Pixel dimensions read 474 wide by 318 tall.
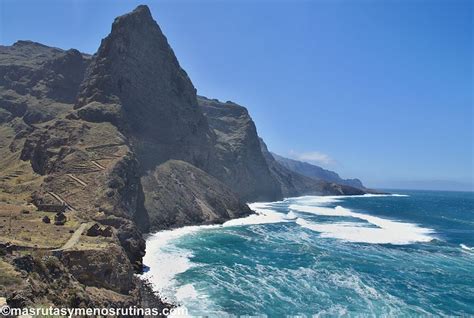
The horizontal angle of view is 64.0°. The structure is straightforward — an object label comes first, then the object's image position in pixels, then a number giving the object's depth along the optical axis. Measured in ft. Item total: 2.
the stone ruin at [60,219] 191.60
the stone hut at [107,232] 185.37
